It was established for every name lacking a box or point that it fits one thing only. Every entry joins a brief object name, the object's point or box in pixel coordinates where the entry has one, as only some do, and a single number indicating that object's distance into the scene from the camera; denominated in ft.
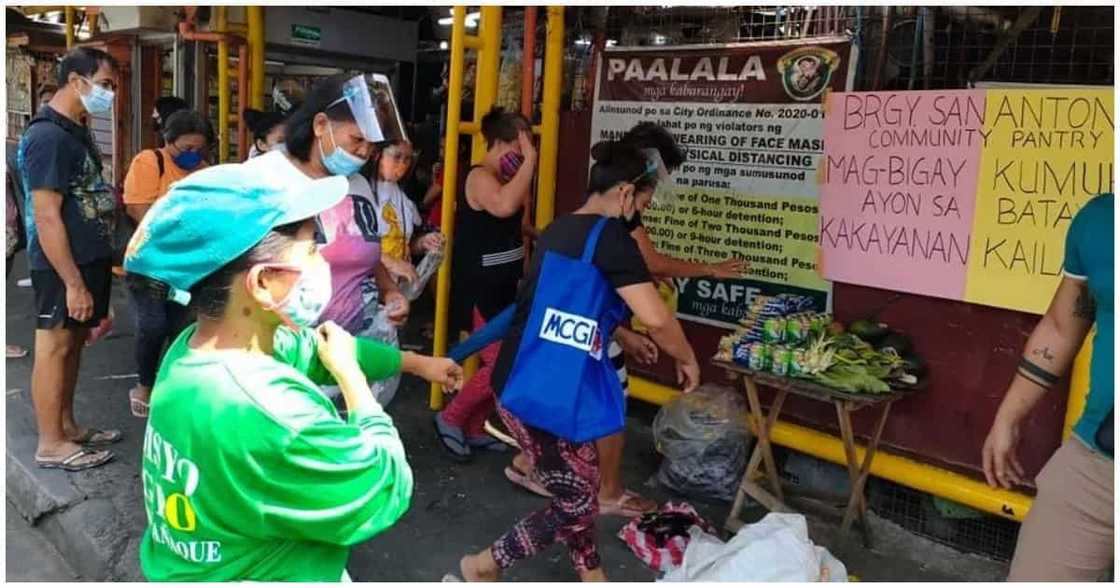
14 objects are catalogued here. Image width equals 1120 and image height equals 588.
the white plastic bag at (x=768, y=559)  10.12
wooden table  11.36
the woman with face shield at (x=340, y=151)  10.45
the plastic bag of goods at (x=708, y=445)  13.50
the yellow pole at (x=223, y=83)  20.15
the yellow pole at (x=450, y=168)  14.55
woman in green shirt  5.10
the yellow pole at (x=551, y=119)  15.38
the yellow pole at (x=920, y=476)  11.80
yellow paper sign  10.94
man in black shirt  12.51
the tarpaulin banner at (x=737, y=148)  13.50
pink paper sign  12.03
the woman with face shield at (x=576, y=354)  9.66
